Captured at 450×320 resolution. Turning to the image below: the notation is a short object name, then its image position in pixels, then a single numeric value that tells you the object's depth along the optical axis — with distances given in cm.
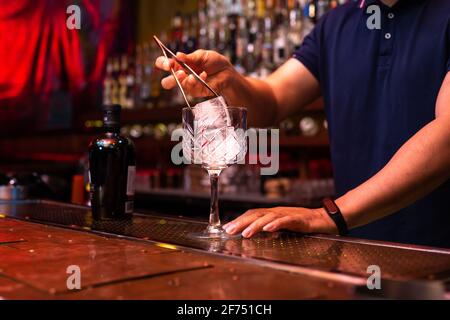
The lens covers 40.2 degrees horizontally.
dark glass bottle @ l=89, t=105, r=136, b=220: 146
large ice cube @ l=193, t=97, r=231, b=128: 121
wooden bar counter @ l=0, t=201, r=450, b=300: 78
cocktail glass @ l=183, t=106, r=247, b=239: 121
